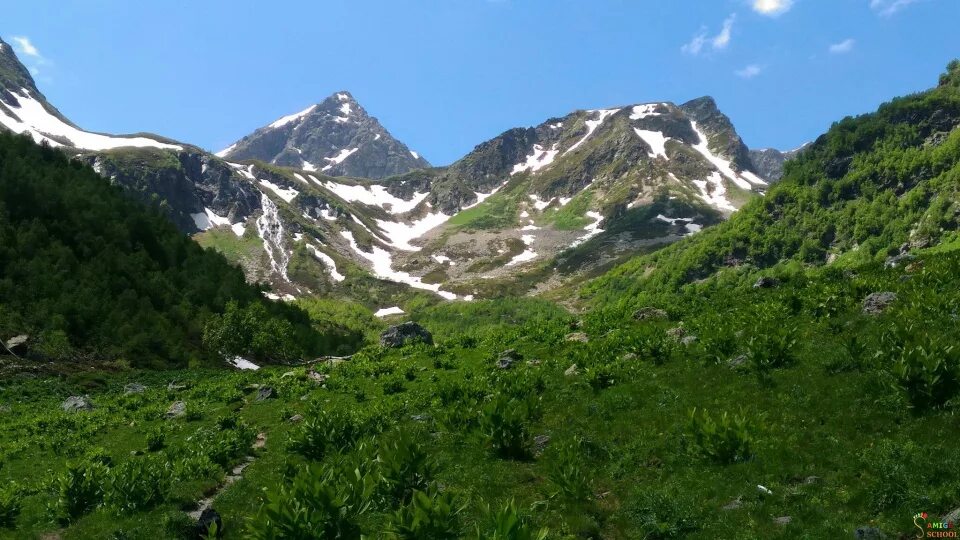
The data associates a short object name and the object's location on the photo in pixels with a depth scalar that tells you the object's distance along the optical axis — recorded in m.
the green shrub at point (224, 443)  23.44
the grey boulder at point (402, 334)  60.19
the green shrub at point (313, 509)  11.28
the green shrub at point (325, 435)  21.94
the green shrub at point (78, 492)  17.92
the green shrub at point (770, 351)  23.14
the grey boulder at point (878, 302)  27.24
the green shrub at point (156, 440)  27.55
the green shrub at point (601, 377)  25.78
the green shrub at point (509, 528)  9.83
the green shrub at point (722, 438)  16.58
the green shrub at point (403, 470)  16.03
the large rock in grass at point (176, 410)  35.51
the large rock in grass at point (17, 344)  60.12
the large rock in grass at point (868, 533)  11.77
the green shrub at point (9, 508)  17.48
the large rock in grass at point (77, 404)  39.34
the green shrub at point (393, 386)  34.91
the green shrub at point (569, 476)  15.82
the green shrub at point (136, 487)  18.02
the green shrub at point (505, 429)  19.94
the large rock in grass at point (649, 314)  40.17
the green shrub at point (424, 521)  11.25
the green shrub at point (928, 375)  16.73
